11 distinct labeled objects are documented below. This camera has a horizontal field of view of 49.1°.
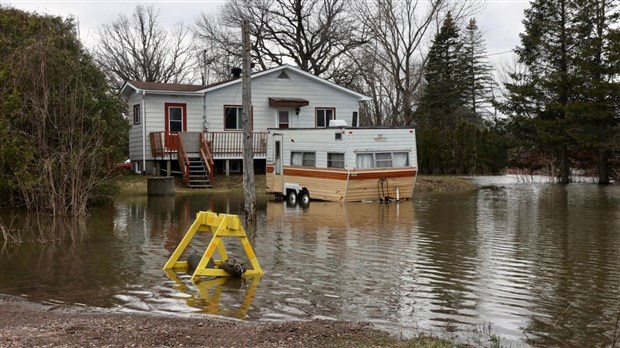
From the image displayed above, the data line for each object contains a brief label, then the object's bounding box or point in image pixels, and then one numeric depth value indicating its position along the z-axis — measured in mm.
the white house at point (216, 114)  30188
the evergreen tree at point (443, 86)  55188
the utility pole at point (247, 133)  17125
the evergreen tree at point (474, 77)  60225
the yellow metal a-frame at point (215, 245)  9977
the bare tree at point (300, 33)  46938
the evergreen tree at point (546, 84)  33906
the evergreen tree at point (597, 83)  30969
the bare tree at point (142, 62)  59500
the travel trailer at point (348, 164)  22578
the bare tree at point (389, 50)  45906
